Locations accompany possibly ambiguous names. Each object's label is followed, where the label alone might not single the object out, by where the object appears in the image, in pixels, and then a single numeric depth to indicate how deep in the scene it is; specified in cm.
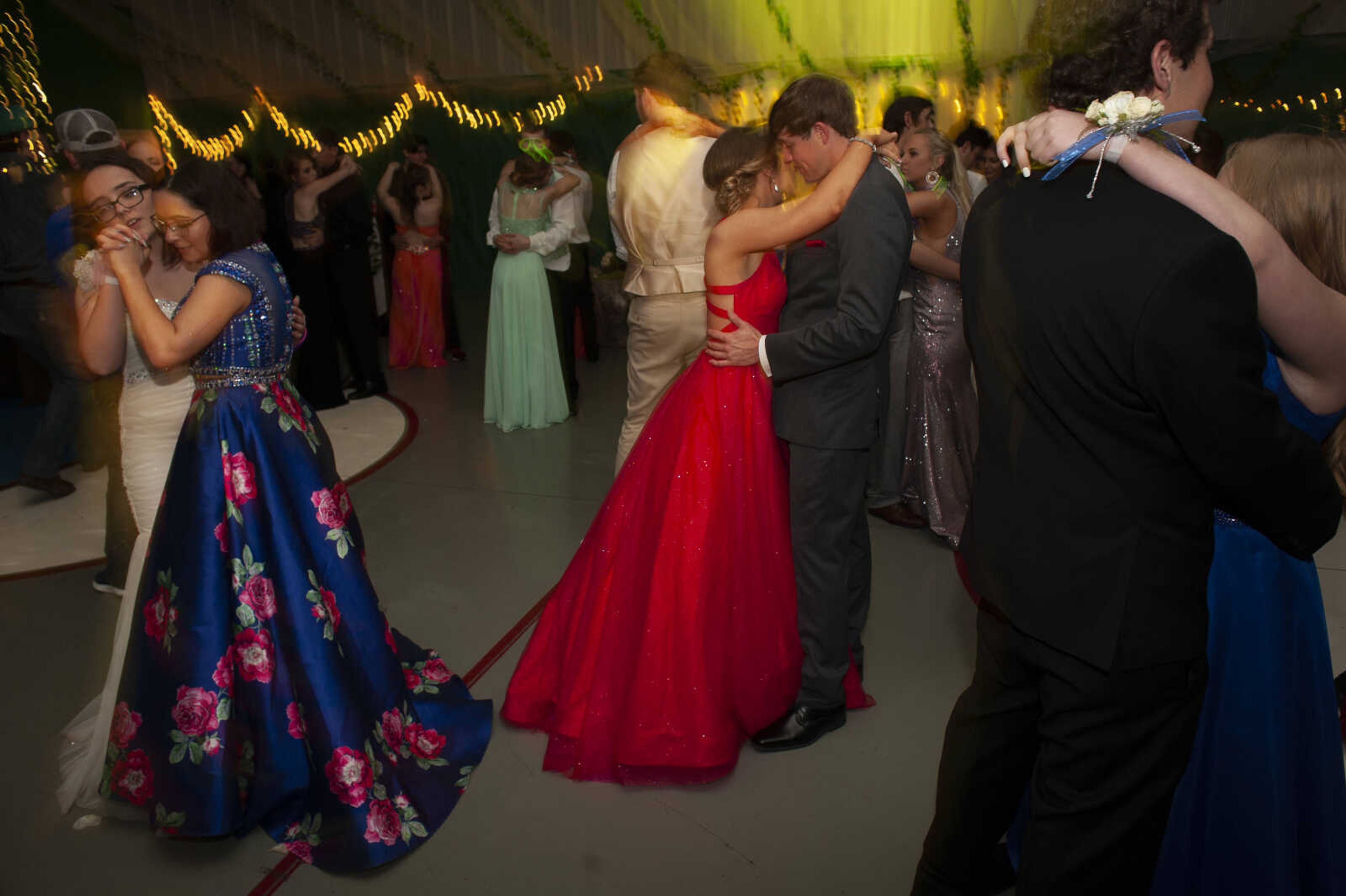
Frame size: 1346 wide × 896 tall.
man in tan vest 324
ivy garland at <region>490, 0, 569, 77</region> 965
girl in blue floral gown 212
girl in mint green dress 543
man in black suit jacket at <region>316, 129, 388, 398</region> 597
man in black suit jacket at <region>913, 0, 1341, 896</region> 110
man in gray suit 213
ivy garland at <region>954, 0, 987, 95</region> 771
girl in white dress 228
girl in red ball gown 232
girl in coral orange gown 671
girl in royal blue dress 120
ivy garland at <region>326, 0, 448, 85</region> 1032
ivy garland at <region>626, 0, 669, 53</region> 900
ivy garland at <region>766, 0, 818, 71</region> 848
